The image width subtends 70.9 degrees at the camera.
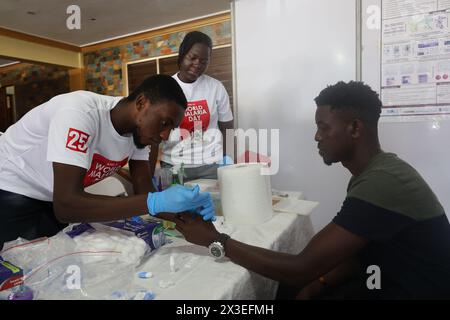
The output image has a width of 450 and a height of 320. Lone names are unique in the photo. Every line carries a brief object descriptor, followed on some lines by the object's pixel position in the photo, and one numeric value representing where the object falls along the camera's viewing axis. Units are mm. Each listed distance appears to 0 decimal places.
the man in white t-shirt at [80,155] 812
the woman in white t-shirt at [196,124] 1833
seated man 723
